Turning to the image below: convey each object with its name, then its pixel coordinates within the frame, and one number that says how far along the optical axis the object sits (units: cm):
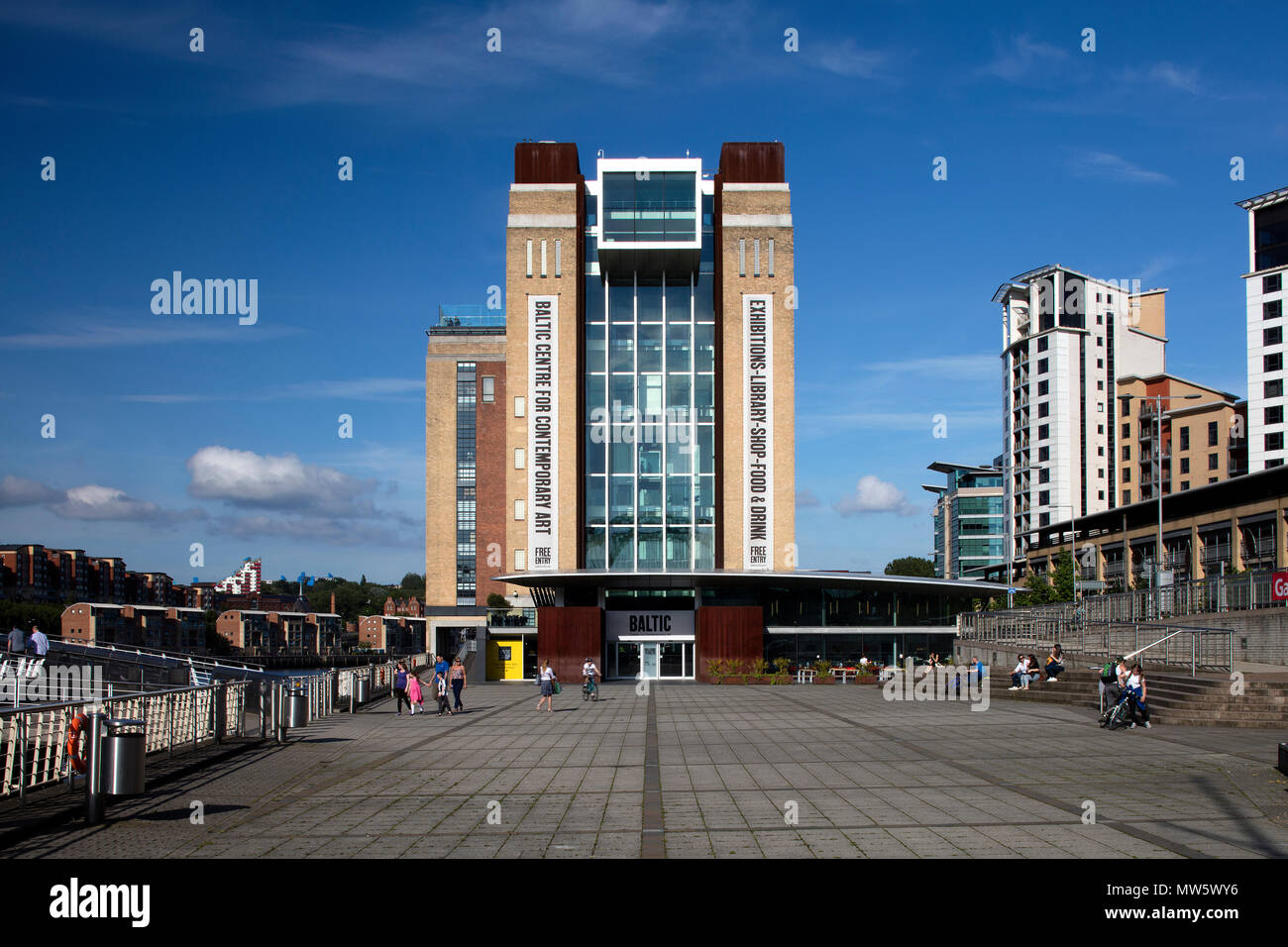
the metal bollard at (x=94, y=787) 1355
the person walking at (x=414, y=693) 3384
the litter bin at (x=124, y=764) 1411
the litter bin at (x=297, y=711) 2652
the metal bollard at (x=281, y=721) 2434
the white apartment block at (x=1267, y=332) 8750
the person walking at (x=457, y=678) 3475
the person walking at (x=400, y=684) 3419
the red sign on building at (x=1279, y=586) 3344
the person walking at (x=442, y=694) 3398
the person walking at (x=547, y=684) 3531
